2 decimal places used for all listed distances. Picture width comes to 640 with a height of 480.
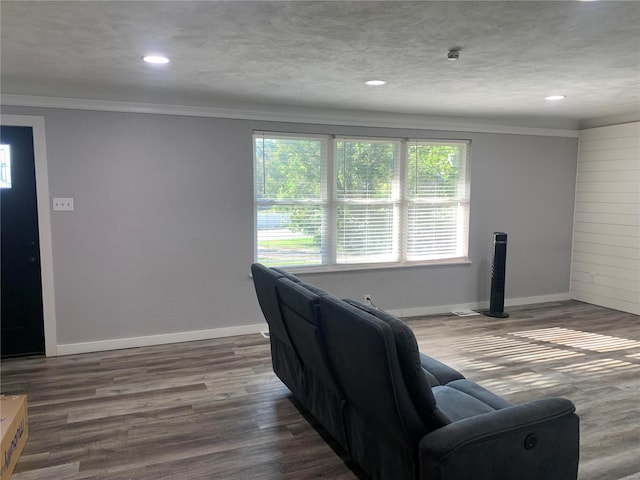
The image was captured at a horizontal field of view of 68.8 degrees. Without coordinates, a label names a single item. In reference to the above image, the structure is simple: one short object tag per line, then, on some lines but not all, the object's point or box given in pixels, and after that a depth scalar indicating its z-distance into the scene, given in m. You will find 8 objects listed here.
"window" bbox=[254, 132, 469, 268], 4.91
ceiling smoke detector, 2.89
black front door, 3.98
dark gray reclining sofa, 1.75
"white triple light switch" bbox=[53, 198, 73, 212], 4.10
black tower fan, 5.52
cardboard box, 2.32
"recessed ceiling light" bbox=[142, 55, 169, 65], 3.02
